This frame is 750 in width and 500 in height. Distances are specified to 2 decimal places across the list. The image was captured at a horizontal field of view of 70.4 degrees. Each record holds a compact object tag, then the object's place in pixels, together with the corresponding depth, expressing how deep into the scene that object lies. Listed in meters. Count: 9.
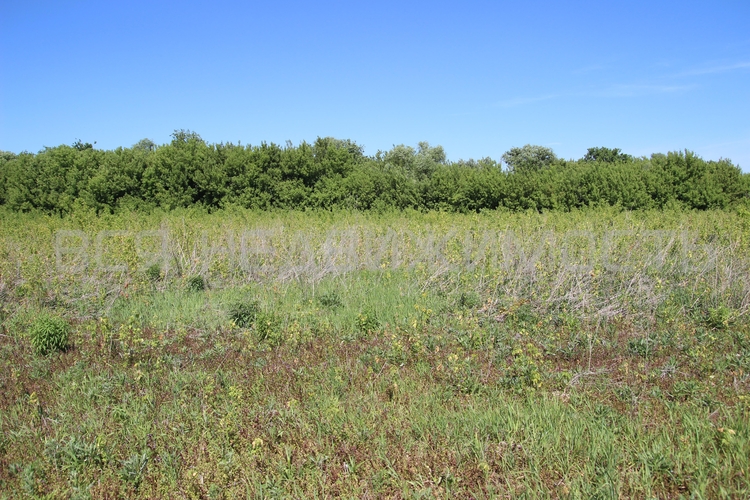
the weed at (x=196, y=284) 8.01
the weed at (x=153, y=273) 8.45
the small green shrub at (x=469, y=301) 6.53
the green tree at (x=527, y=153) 45.86
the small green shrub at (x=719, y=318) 5.57
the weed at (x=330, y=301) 6.90
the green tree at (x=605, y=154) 37.66
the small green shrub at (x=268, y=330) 5.54
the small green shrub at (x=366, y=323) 5.82
